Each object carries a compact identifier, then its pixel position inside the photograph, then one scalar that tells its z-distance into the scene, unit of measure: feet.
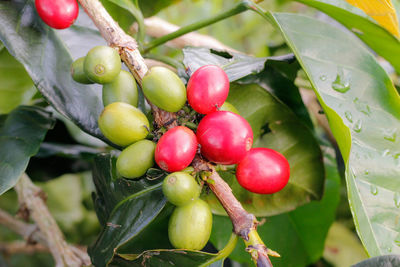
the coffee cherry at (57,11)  0.82
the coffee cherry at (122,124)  0.74
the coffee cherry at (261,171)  0.76
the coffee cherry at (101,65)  0.74
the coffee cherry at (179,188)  0.71
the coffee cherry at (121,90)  0.77
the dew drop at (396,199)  0.78
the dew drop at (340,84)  0.84
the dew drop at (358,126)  0.81
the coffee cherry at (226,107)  0.78
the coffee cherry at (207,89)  0.74
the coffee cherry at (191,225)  0.73
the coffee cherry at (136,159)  0.74
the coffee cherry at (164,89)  0.74
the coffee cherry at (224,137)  0.72
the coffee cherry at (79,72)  0.79
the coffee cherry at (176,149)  0.72
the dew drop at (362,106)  0.83
